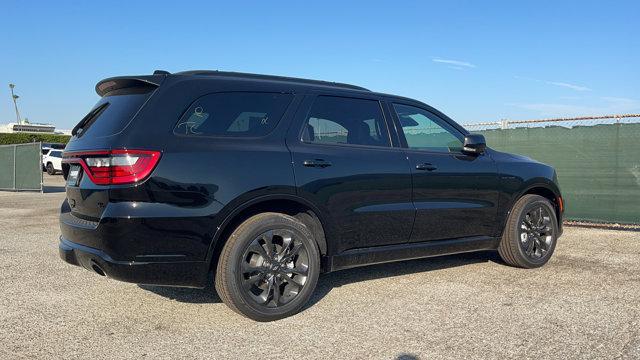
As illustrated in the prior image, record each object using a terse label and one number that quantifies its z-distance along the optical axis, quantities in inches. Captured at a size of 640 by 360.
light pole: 3067.7
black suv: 136.9
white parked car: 1129.4
